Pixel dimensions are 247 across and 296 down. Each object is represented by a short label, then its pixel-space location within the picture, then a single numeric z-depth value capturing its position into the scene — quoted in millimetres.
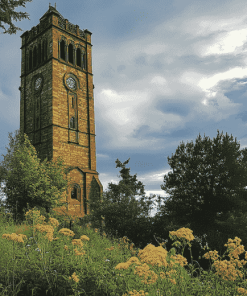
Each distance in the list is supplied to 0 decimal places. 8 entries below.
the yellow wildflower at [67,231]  4598
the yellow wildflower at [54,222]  5512
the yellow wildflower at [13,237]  3957
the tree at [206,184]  14305
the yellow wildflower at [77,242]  4148
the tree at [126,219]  13695
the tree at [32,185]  17656
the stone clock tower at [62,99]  27078
